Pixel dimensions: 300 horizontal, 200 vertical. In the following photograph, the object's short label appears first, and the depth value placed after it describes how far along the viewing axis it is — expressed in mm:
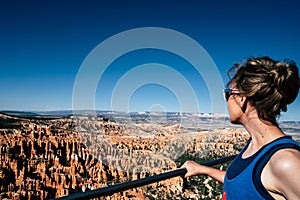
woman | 834
